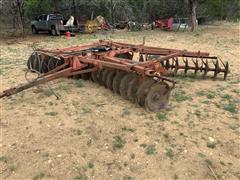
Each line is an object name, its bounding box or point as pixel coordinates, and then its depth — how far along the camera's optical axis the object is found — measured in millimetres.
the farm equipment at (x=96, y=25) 12536
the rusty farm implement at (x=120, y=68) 3501
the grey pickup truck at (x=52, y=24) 11710
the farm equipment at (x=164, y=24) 12877
